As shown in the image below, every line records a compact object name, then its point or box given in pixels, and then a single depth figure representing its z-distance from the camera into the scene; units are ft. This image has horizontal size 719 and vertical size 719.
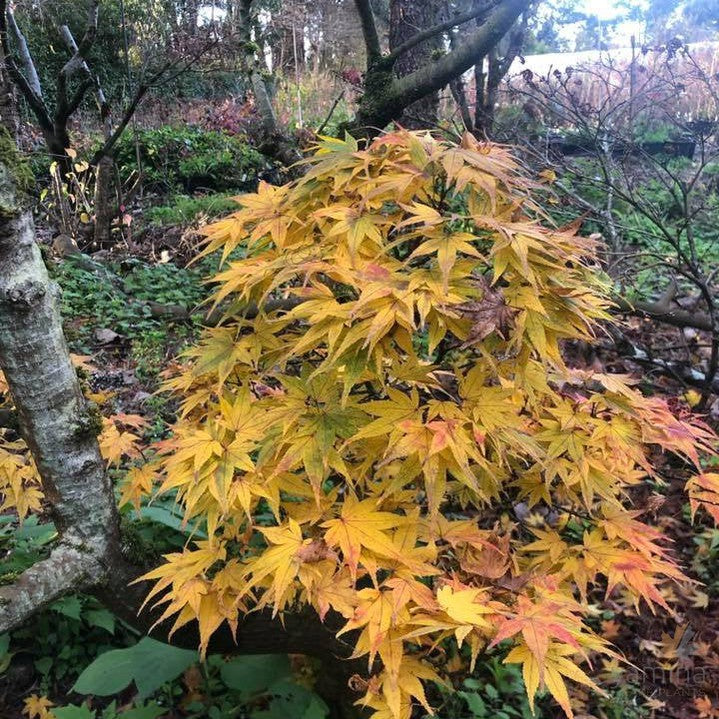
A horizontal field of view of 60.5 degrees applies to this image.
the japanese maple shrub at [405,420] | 3.80
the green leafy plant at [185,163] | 24.81
